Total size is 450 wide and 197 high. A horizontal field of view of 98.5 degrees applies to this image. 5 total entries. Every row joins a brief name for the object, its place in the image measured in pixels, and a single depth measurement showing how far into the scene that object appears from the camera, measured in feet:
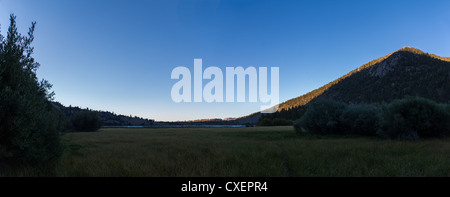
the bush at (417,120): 55.21
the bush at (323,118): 80.02
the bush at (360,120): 71.56
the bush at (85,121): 183.42
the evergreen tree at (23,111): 19.49
